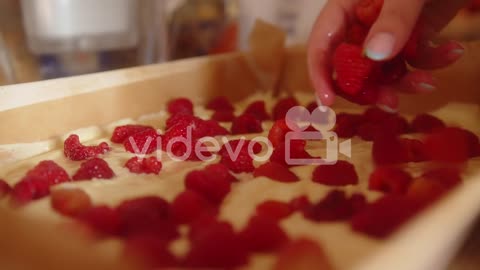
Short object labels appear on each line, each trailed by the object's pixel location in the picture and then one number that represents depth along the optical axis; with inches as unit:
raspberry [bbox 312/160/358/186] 9.9
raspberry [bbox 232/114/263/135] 12.7
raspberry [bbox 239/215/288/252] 7.9
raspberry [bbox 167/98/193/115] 14.1
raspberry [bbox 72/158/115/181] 10.0
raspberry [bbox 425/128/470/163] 9.4
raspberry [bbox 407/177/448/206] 8.0
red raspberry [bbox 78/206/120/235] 8.1
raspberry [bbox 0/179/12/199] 9.5
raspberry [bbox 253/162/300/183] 10.0
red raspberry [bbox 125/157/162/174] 10.5
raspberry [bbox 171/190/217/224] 8.6
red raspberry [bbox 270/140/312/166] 10.8
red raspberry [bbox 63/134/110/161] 11.1
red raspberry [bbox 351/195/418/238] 7.6
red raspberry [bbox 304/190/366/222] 8.5
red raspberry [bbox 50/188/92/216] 8.7
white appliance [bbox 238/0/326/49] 20.0
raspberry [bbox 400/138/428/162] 10.6
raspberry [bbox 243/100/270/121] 14.0
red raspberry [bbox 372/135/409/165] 10.2
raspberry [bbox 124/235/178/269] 7.3
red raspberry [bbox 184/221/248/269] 7.3
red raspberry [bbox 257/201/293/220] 8.7
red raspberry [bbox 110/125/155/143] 12.1
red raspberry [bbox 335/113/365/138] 12.5
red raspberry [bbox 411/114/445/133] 12.5
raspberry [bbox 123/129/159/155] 11.5
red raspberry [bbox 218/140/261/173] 10.6
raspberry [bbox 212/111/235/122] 13.6
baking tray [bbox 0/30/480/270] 7.4
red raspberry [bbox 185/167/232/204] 9.2
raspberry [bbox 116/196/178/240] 8.1
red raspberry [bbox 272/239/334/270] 7.2
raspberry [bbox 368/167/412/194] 9.0
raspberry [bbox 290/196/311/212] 8.9
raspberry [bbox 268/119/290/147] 11.7
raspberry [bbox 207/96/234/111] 14.7
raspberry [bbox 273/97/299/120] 13.7
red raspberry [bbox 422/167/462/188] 8.7
